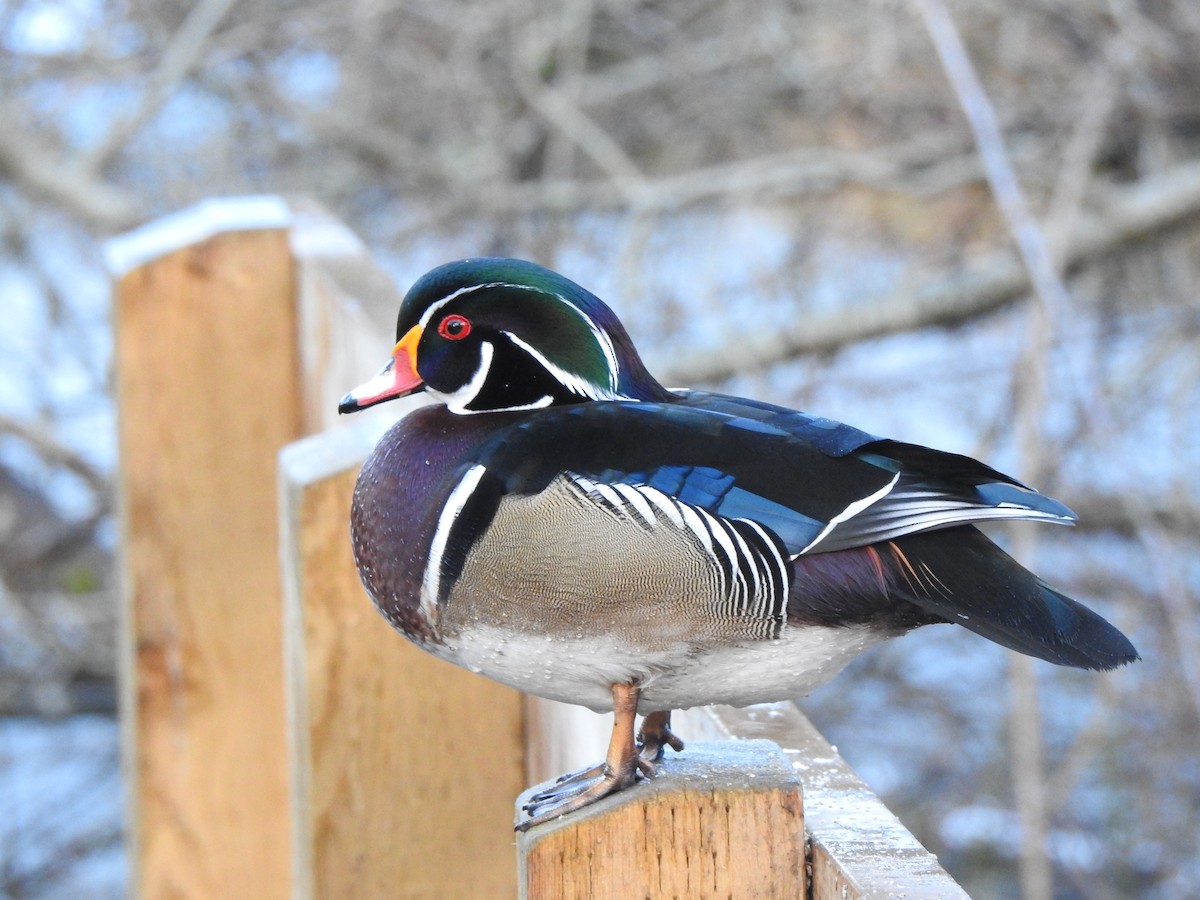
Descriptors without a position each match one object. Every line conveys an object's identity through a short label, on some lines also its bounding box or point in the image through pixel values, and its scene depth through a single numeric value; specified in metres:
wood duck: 3.71
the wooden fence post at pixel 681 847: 3.69
